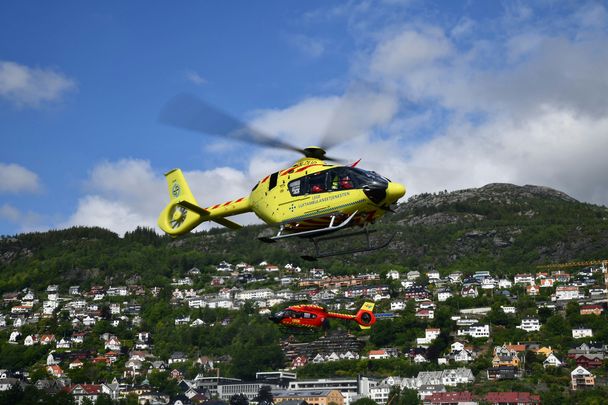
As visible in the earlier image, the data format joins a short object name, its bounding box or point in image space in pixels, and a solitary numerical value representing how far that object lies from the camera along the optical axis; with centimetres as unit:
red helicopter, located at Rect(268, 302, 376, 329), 5822
